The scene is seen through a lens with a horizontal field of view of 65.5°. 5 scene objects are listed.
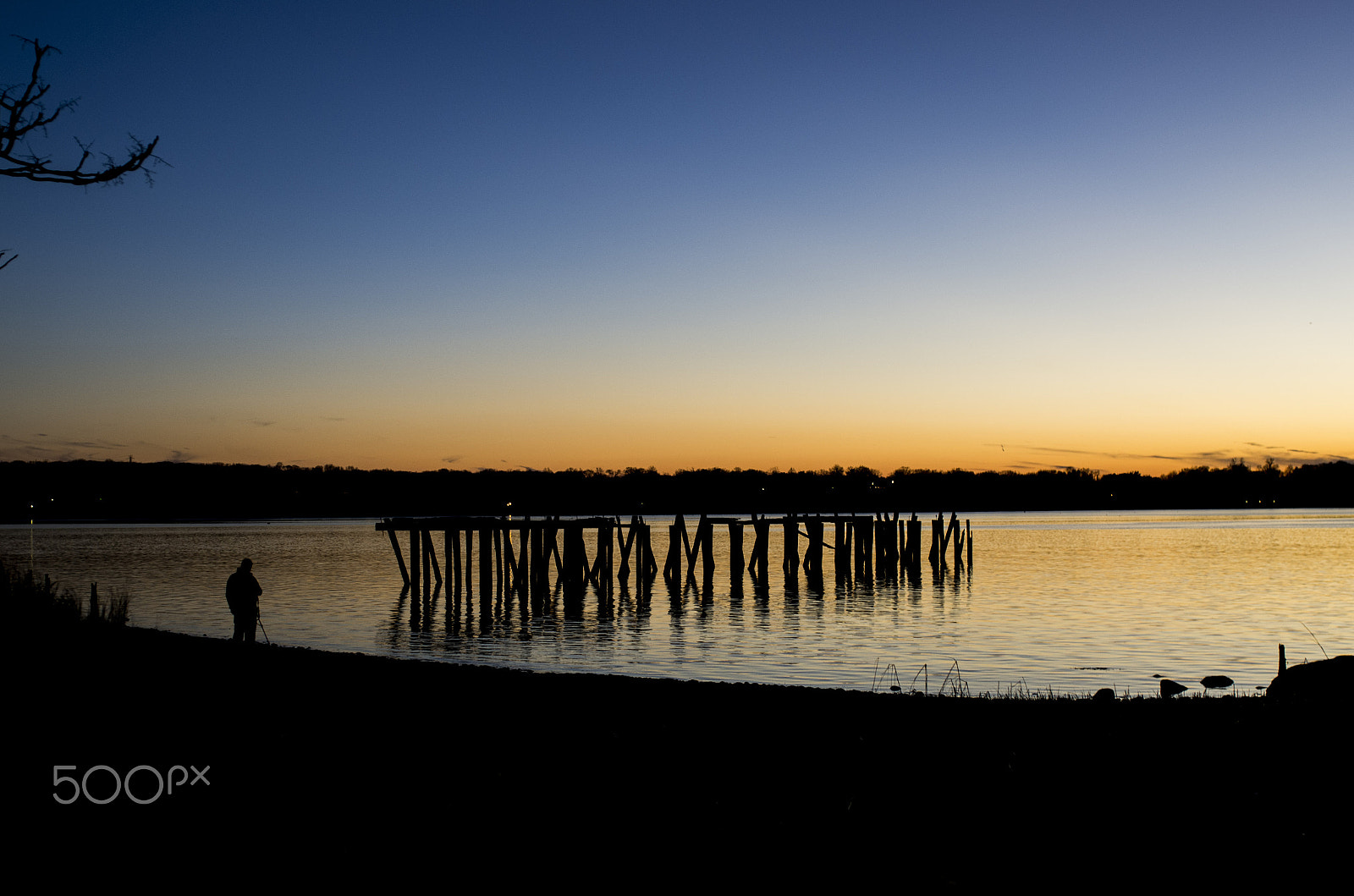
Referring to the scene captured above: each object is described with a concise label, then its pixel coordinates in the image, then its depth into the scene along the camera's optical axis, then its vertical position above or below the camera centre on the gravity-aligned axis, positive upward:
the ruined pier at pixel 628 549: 38.19 -2.75
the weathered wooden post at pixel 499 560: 38.85 -2.87
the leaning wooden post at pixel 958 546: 51.89 -3.18
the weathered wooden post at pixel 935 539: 53.77 -3.01
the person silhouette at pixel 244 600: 18.52 -2.02
